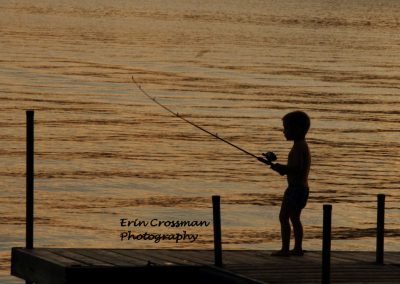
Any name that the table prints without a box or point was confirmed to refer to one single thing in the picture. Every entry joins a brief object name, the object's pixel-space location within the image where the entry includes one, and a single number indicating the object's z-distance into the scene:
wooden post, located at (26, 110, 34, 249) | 14.61
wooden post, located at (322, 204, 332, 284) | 11.92
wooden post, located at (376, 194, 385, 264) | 14.07
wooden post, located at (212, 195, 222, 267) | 13.08
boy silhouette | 13.67
